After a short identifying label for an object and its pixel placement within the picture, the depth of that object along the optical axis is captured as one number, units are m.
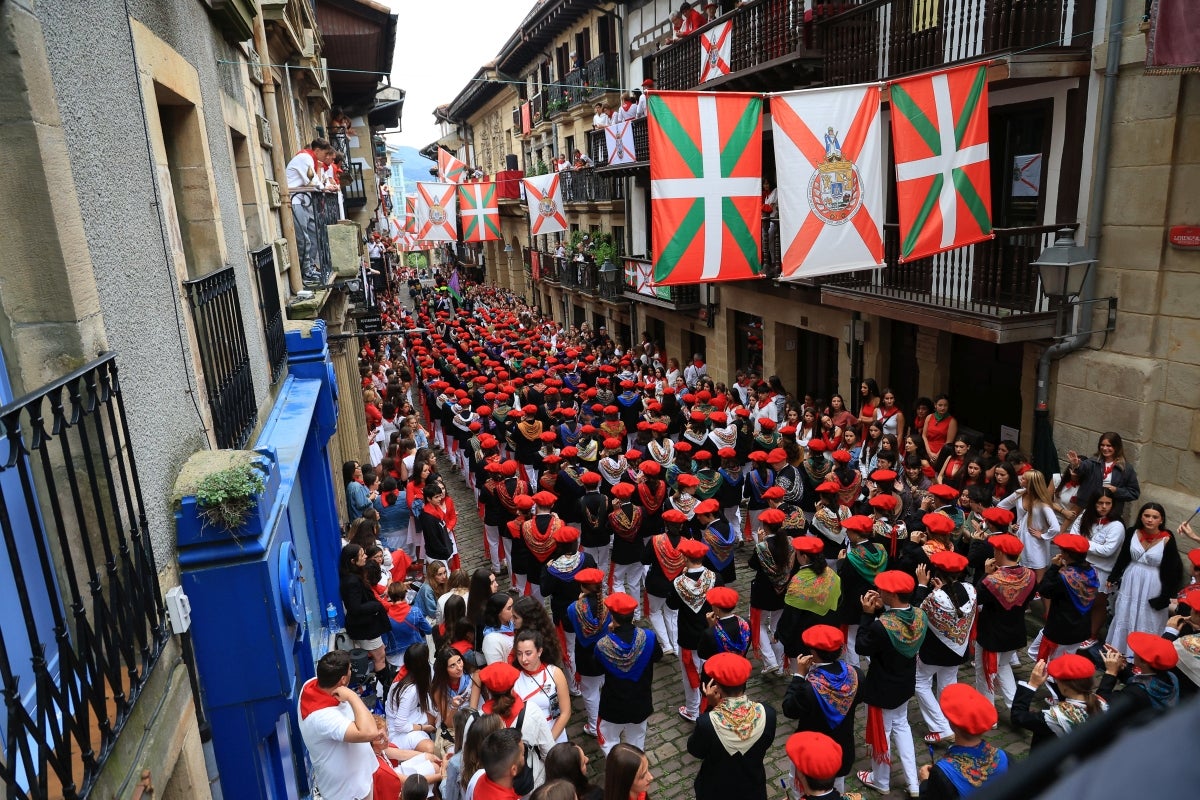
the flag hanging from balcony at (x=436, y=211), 21.44
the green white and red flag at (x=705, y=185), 7.83
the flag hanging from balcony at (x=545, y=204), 20.41
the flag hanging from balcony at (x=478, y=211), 20.83
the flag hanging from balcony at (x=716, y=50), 15.01
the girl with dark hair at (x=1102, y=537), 7.12
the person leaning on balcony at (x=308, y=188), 9.60
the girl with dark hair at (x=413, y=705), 5.57
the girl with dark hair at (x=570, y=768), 4.30
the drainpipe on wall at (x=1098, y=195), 8.59
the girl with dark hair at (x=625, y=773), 4.23
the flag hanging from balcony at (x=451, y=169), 22.37
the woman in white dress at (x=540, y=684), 5.43
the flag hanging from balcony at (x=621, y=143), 18.91
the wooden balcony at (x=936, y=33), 9.24
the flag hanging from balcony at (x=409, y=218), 25.62
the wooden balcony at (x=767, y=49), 13.36
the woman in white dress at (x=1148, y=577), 6.64
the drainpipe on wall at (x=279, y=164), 10.12
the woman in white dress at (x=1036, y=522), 7.73
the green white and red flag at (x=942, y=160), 7.91
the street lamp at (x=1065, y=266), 8.69
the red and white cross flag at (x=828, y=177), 7.60
